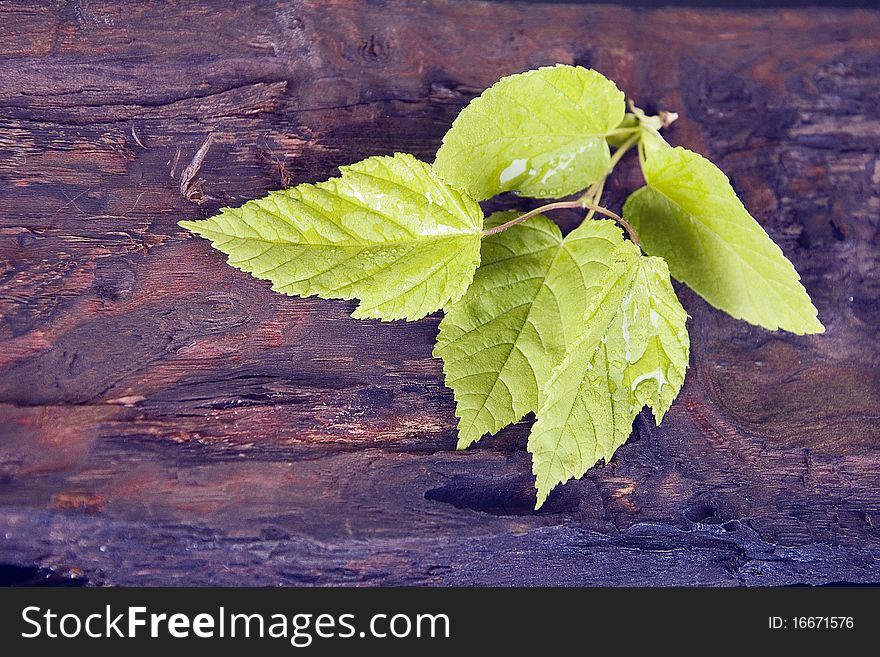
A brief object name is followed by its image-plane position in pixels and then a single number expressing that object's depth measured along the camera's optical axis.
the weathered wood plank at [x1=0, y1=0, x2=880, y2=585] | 0.52
